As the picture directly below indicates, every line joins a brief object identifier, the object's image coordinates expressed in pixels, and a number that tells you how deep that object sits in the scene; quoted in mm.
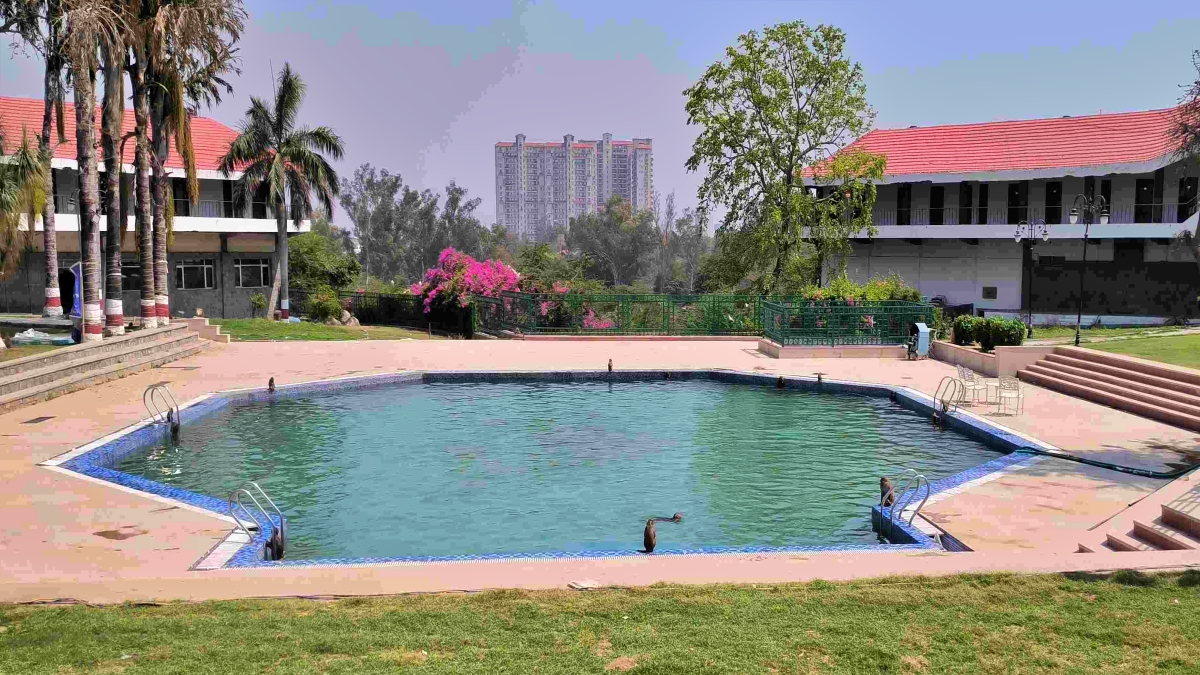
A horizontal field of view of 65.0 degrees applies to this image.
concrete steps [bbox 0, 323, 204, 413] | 17406
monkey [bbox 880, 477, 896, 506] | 10992
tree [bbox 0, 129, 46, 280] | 25312
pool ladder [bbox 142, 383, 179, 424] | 16252
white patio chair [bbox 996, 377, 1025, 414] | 17766
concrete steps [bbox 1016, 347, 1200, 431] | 16766
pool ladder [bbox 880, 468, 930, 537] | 10412
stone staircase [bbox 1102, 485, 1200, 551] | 8836
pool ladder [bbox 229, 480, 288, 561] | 9656
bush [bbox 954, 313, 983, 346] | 24453
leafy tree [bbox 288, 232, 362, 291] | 52594
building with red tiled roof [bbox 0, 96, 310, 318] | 40062
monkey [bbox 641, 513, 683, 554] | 9531
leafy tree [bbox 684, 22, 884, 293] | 37281
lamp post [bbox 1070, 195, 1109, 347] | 28844
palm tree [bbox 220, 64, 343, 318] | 41562
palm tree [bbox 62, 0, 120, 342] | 22266
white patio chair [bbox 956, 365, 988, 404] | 18750
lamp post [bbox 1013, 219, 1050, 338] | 36406
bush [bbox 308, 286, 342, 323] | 43844
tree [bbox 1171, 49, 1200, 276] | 15078
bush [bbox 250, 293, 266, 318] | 46125
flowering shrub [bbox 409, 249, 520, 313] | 35000
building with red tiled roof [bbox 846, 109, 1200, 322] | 39188
